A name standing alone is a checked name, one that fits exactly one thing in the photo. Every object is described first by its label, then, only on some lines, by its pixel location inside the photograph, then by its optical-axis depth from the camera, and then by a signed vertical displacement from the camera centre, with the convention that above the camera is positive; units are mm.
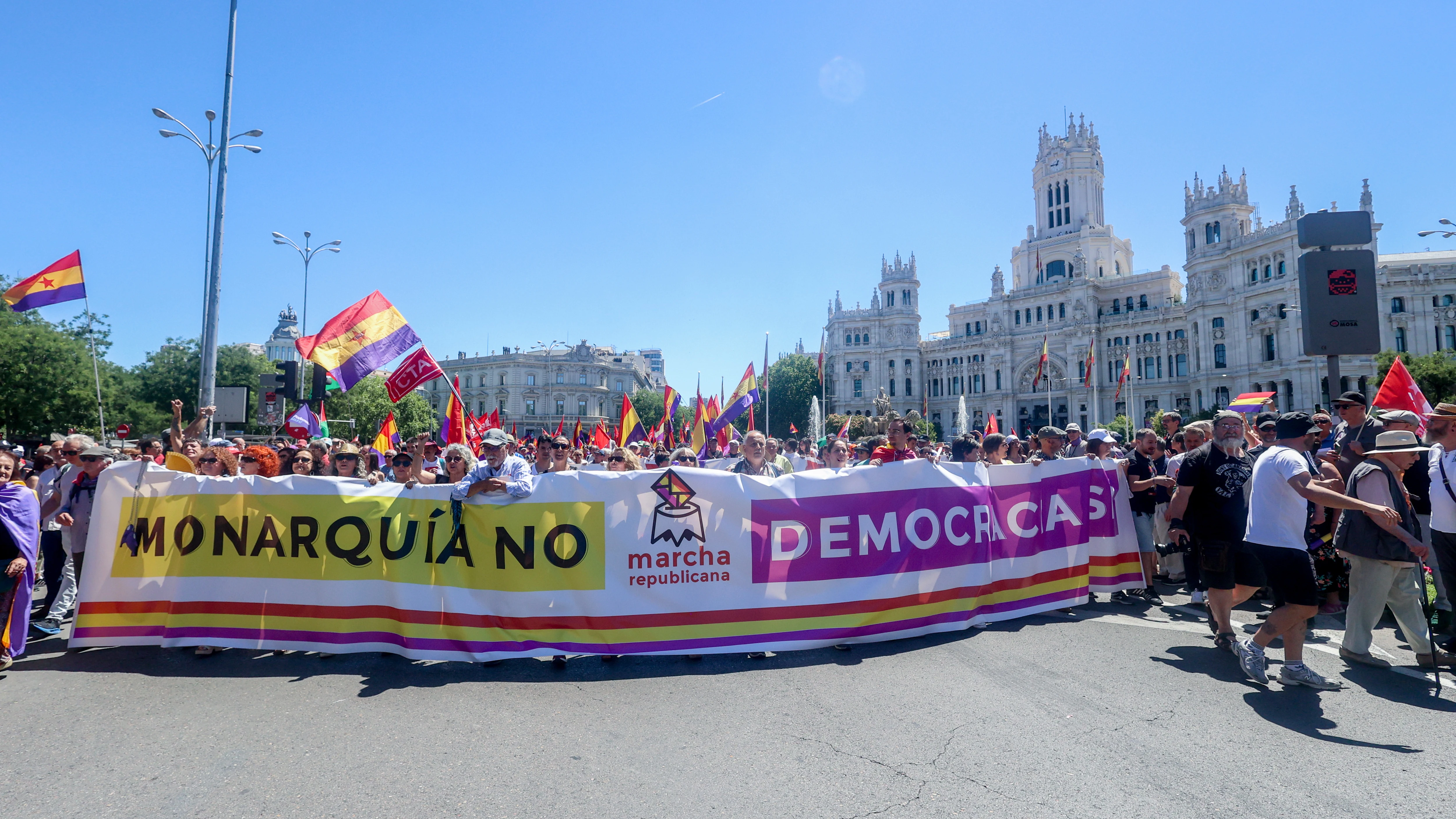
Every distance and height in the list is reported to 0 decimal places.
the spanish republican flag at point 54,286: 12219 +2794
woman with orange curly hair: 6641 -171
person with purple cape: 5285 -851
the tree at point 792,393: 87188 +5905
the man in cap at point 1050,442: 8594 -47
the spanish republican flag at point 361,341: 9477 +1411
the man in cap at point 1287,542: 4699 -723
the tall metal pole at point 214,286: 13430 +3141
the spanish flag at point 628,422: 18484 +530
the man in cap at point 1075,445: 10914 -102
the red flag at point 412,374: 10359 +1027
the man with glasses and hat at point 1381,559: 5082 -892
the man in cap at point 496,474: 5543 -258
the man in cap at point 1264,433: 6848 +40
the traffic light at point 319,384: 12680 +1088
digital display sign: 10062 +2205
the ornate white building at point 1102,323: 55625 +11681
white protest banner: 5488 -1004
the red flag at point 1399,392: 9102 +575
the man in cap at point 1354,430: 7031 +64
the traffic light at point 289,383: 13500 +1184
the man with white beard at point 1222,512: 5598 -602
